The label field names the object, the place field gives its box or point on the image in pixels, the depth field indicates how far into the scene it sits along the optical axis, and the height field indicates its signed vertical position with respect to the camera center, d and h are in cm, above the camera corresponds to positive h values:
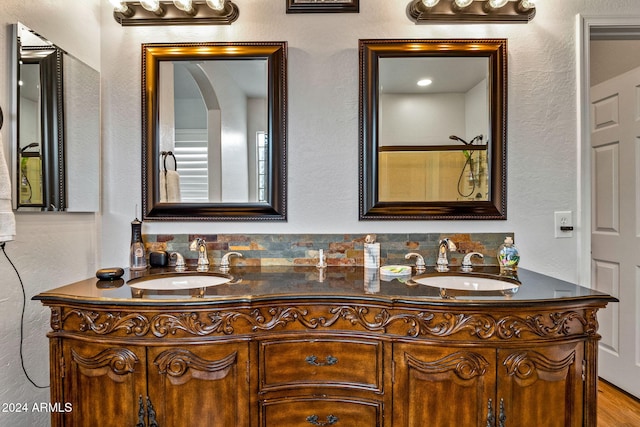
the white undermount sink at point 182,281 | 142 -30
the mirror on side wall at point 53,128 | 124 +34
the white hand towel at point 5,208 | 103 +1
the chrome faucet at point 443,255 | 155 -22
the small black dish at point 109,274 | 132 -24
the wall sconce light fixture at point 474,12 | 158 +91
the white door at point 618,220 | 198 -9
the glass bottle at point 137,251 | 154 -18
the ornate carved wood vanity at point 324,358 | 107 -48
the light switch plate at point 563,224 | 162 -8
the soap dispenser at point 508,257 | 150 -22
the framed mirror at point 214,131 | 162 +38
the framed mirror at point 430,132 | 161 +36
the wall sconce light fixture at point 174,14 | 158 +93
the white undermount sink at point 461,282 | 140 -31
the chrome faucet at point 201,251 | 156 -19
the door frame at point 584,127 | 161 +38
